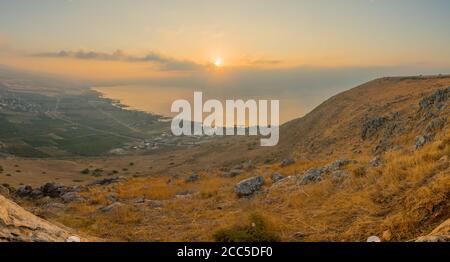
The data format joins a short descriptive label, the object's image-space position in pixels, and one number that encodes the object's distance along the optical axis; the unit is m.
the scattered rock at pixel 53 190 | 20.23
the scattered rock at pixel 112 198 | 17.22
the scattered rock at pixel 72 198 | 17.47
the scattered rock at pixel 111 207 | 13.91
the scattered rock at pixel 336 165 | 14.08
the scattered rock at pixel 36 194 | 19.59
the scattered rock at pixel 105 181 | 34.32
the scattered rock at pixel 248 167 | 29.08
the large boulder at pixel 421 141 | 14.25
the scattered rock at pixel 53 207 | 14.79
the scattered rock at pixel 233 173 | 26.47
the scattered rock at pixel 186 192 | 18.19
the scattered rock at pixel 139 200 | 16.08
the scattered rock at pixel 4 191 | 16.28
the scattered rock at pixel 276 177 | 16.75
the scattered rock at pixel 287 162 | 24.58
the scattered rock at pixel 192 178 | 24.55
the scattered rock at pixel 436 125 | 16.09
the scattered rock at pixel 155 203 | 14.98
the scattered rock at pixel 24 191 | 19.36
